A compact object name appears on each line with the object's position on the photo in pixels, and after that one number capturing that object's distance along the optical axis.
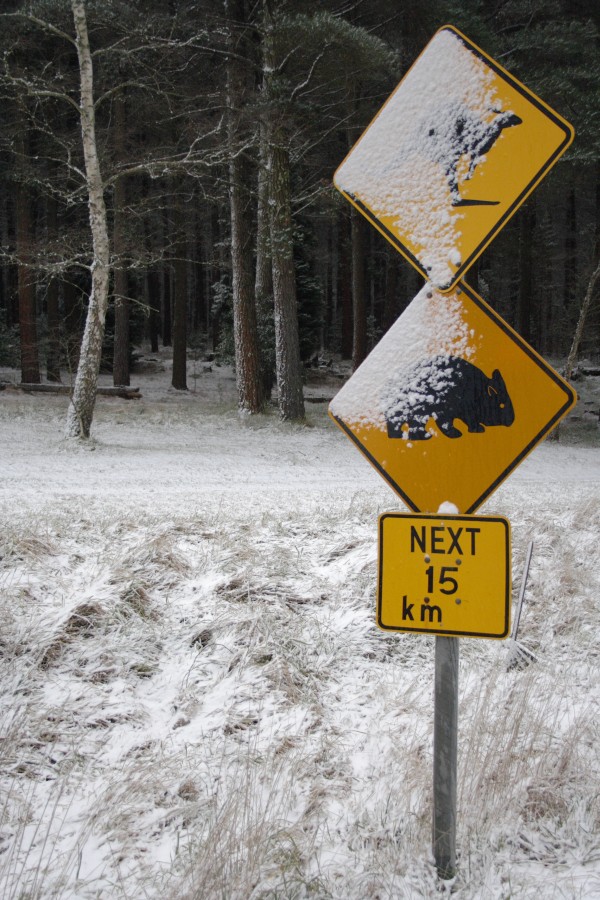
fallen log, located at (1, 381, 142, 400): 20.64
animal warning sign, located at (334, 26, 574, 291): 1.96
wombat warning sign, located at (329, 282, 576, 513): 1.96
